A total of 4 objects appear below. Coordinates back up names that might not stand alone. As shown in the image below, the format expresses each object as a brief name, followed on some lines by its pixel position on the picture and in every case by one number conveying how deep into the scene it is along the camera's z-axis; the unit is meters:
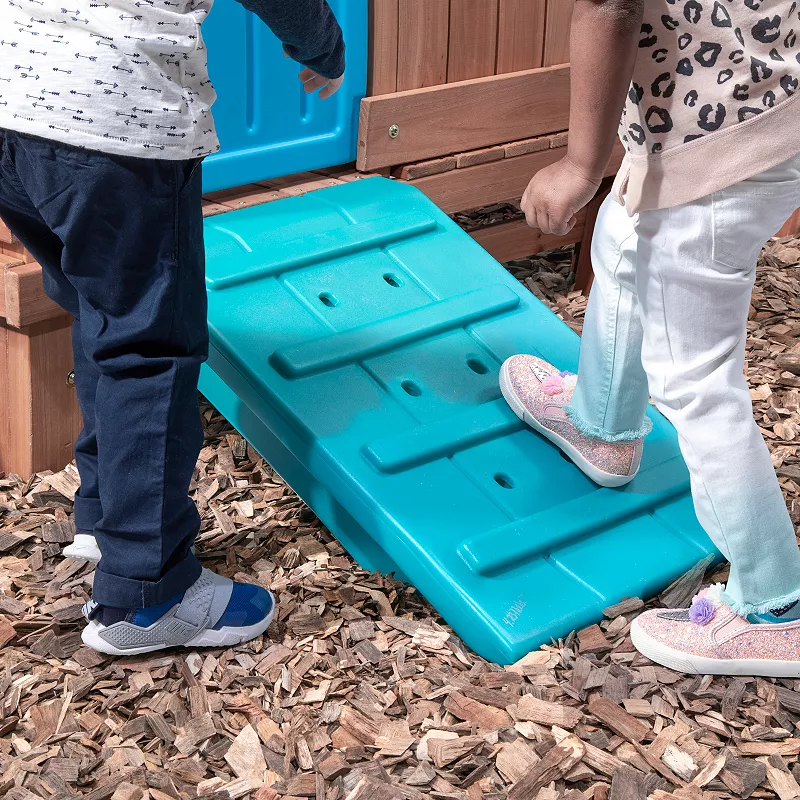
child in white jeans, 1.90
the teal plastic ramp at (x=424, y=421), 2.21
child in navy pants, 1.91
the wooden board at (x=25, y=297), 2.31
